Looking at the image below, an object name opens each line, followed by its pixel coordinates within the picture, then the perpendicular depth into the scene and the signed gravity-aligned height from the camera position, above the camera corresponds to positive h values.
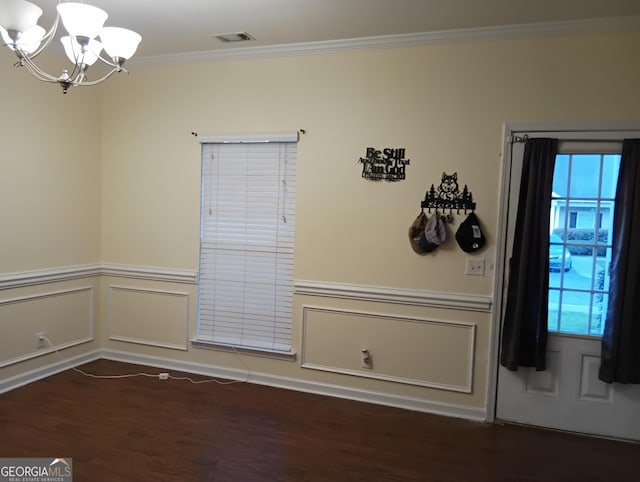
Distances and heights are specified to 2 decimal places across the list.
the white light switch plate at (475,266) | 3.27 -0.33
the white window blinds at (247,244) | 3.73 -0.27
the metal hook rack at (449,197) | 3.27 +0.15
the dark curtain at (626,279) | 2.90 -0.33
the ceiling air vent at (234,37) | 3.37 +1.27
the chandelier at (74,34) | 1.90 +0.74
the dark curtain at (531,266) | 3.06 -0.29
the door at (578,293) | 3.03 -0.46
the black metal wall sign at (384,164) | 3.40 +0.38
